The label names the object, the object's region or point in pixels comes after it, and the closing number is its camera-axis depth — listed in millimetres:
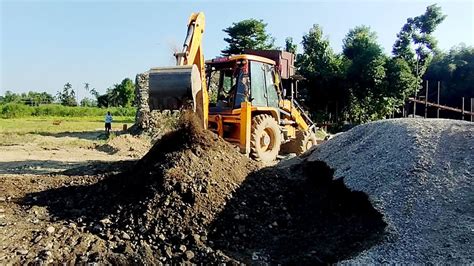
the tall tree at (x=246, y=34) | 28391
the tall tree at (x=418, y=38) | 25172
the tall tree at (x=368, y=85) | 20703
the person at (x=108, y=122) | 16558
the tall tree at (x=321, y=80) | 21469
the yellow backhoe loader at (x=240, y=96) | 5875
